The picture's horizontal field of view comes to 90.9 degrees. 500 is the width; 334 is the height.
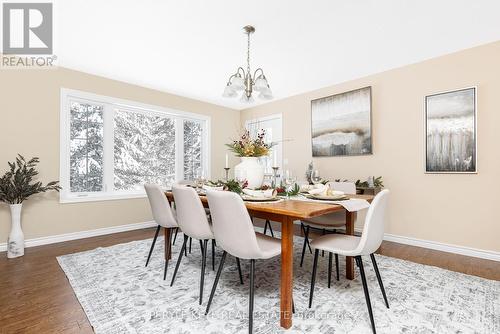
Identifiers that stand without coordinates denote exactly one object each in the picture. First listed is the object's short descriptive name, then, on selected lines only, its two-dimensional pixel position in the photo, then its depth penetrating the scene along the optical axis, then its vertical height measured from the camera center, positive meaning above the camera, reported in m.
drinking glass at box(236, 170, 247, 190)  2.16 -0.08
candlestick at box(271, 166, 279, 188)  2.31 -0.09
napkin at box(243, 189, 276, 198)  1.87 -0.19
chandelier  2.43 +0.82
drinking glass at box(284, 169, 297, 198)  2.08 -0.12
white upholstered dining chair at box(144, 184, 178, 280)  2.26 -0.38
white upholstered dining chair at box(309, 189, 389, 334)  1.53 -0.52
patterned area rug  1.56 -0.99
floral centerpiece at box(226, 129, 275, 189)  2.17 +0.10
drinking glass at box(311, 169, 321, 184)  2.39 -0.09
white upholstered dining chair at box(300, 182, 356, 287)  2.47 -0.54
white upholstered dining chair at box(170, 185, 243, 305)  1.86 -0.38
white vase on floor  2.81 -0.78
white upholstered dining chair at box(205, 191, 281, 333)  1.48 -0.40
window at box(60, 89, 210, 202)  3.63 +0.38
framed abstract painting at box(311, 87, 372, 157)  3.68 +0.70
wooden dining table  1.43 -0.33
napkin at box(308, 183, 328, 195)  1.98 -0.18
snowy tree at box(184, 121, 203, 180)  4.95 +0.39
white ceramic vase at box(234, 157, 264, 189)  2.17 -0.04
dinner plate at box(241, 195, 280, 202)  1.81 -0.23
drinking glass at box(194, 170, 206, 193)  2.63 -0.15
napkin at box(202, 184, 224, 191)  2.26 -0.18
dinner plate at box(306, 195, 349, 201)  1.87 -0.23
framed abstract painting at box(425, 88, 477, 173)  2.81 +0.43
